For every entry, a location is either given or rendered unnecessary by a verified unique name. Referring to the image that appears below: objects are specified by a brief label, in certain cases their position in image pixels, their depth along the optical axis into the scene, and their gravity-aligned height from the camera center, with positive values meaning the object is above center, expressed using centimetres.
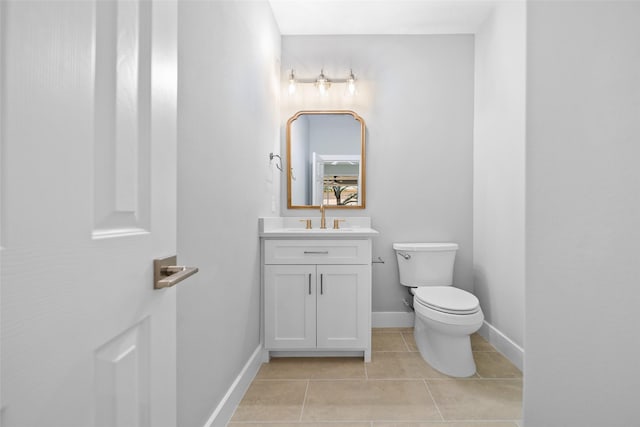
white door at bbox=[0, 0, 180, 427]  36 +0
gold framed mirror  280 +45
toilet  192 -60
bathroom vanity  212 -50
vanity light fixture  274 +111
